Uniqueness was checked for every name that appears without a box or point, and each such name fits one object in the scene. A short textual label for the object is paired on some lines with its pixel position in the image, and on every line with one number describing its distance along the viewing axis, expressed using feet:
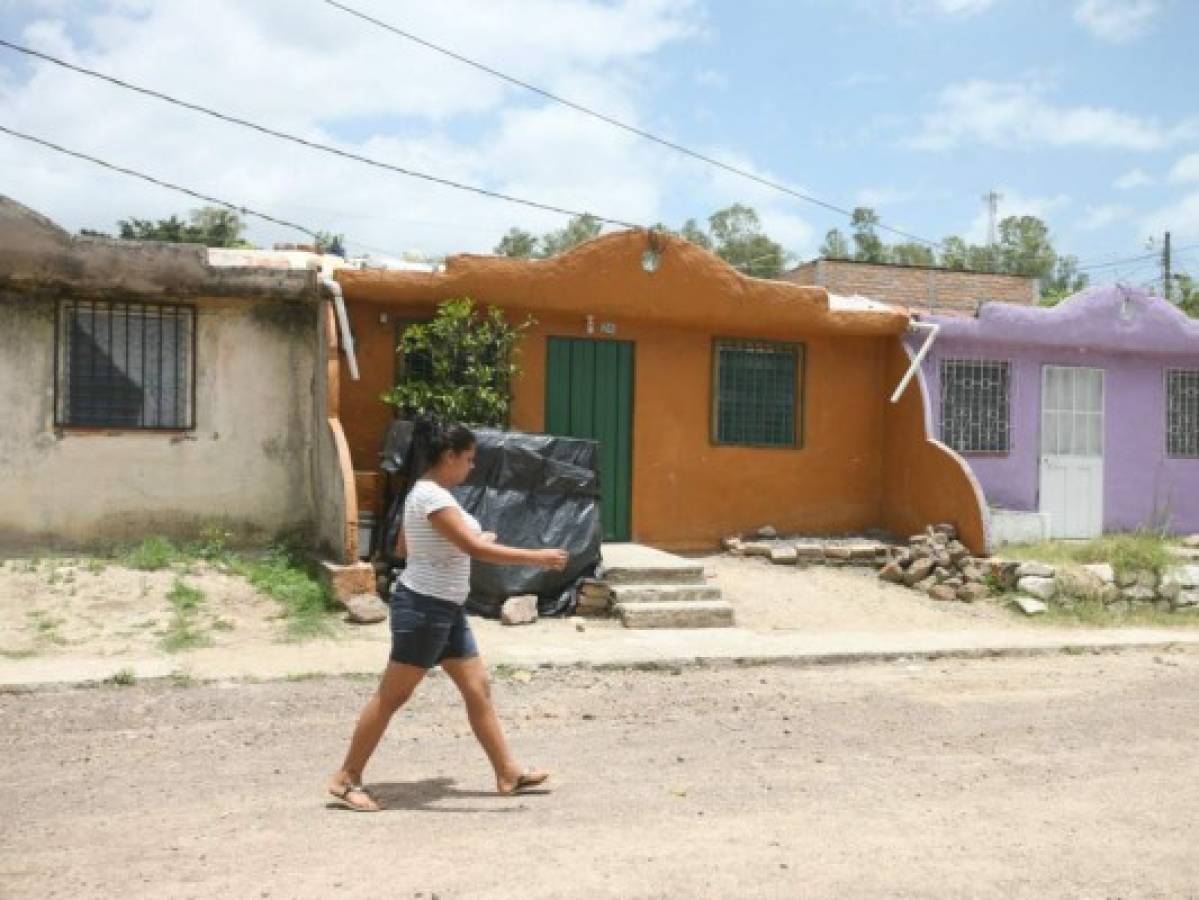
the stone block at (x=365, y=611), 30.07
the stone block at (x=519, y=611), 30.96
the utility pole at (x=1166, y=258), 128.33
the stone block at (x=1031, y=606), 36.32
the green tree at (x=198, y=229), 104.53
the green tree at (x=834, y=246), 150.61
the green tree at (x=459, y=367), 34.76
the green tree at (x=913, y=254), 148.77
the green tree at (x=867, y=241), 147.33
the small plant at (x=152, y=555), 32.45
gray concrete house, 32.89
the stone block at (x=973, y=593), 37.45
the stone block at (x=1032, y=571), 37.70
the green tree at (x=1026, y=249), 151.74
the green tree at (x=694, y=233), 141.57
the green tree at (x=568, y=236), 134.04
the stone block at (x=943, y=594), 37.52
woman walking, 15.70
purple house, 44.01
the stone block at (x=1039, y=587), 37.40
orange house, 36.70
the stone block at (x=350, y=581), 30.89
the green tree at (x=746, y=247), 133.90
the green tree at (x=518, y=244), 133.18
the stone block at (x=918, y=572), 38.55
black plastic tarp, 32.07
